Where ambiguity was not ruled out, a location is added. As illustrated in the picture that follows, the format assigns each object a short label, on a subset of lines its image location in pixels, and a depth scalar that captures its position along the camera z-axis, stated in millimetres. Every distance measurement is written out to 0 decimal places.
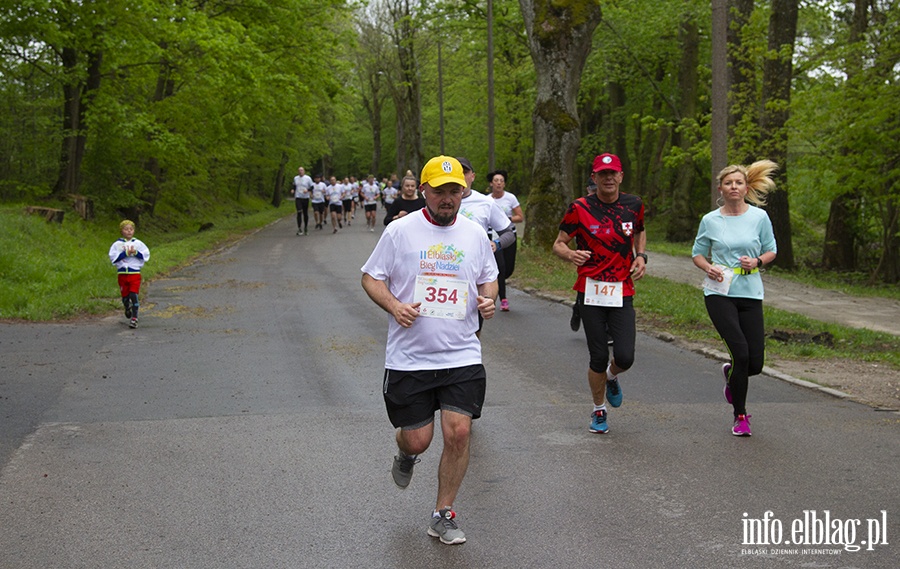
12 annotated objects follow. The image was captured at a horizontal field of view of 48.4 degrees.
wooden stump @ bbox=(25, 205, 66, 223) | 23125
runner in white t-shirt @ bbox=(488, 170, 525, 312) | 12766
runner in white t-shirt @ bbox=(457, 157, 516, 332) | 9672
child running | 13031
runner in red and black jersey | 7195
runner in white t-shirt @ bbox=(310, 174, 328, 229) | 34062
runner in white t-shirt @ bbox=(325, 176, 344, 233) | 34312
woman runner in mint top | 7168
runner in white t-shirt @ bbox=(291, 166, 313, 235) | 32000
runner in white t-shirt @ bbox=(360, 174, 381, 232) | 35281
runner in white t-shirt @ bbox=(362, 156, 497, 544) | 5023
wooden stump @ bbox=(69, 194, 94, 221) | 26422
